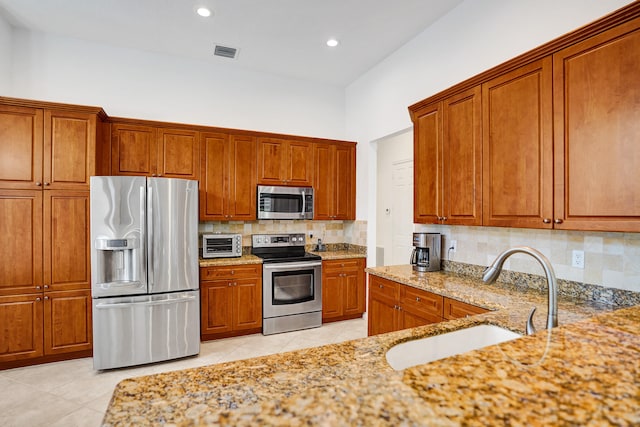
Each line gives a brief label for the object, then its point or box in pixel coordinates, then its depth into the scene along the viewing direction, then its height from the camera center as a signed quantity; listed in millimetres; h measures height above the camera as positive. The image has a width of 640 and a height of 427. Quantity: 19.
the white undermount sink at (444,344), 1192 -520
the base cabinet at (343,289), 4145 -955
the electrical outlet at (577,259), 2008 -268
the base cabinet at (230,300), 3547 -945
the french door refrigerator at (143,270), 2908 -507
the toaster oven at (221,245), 3758 -351
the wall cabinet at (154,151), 3436 +700
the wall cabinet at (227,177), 3781 +452
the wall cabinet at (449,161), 2389 +437
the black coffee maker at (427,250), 2883 -314
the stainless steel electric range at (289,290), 3789 -895
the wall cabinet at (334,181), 4391 +476
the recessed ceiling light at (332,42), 3537 +1893
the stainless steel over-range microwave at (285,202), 4020 +165
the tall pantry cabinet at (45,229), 2889 -122
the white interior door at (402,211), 4918 +69
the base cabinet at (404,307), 2195 -691
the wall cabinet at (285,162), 4074 +684
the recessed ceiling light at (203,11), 2998 +1892
